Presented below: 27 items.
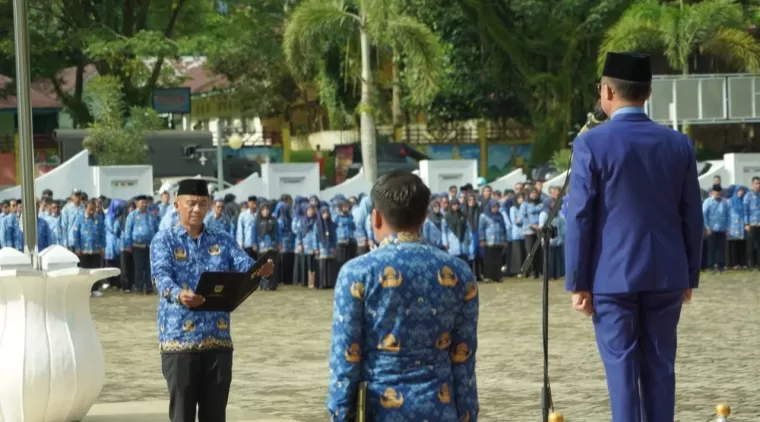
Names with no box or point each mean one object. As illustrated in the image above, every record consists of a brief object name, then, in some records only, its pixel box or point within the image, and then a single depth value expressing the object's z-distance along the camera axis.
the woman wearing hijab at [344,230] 28.02
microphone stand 8.00
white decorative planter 10.13
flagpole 10.50
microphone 7.78
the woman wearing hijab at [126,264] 26.95
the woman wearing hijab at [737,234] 28.91
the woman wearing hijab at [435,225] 25.77
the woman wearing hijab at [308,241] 27.80
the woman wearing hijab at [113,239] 27.14
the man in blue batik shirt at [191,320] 8.07
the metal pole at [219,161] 34.93
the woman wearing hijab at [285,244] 28.28
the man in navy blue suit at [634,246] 6.98
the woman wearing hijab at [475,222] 28.41
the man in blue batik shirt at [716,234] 28.77
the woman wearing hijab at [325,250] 27.61
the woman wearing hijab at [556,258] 28.44
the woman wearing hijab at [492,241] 28.26
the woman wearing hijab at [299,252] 28.06
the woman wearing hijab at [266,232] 27.55
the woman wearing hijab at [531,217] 28.53
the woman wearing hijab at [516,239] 28.84
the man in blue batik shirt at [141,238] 26.53
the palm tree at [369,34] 33.41
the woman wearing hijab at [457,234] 28.03
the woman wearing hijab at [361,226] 27.41
